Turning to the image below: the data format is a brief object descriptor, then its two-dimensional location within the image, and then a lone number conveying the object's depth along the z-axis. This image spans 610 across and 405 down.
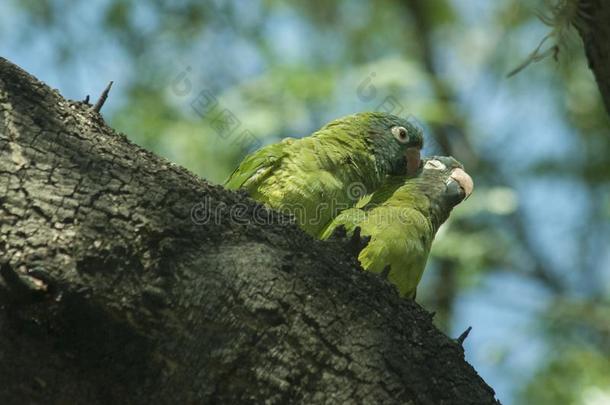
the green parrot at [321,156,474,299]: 10.07
